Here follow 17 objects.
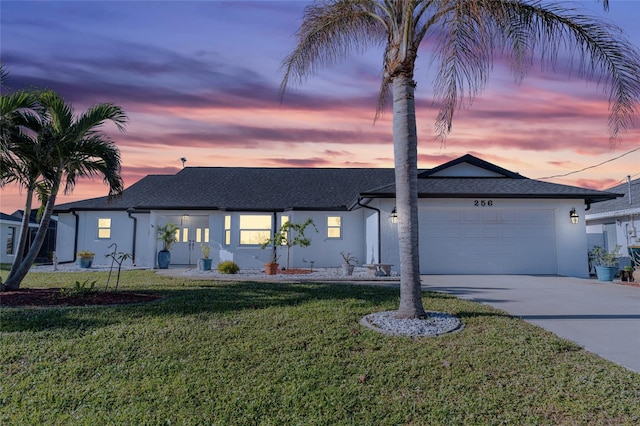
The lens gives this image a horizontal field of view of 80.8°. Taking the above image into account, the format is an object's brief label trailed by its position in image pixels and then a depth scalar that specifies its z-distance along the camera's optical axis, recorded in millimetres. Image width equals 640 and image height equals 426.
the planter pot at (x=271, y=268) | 14188
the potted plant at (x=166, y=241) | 17188
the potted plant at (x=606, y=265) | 12773
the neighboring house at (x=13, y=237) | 23562
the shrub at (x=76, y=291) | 8304
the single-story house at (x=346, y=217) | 13992
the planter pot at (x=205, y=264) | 15531
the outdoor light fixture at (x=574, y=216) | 13844
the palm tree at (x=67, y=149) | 9336
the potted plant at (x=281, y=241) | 14203
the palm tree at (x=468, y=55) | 6133
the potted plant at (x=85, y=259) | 16656
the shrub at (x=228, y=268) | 14283
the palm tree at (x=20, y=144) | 8508
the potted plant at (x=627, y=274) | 12500
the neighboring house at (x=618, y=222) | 15906
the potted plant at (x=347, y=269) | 13672
